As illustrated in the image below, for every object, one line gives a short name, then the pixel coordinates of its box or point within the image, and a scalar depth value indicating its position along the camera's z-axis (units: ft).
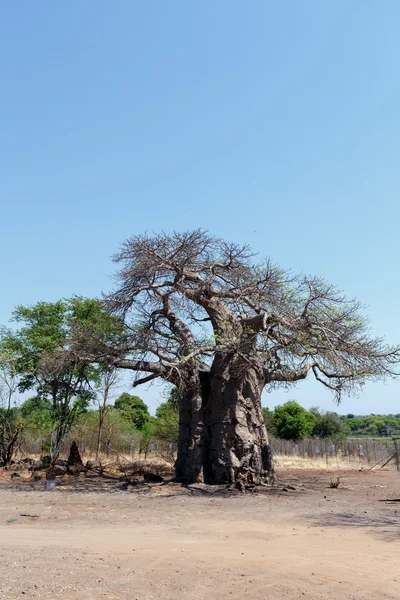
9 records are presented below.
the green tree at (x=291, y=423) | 118.01
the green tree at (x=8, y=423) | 57.67
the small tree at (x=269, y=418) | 104.23
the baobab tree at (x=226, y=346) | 43.62
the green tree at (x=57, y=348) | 56.24
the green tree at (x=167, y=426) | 74.81
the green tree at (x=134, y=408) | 132.02
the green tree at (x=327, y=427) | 130.69
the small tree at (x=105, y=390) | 68.44
